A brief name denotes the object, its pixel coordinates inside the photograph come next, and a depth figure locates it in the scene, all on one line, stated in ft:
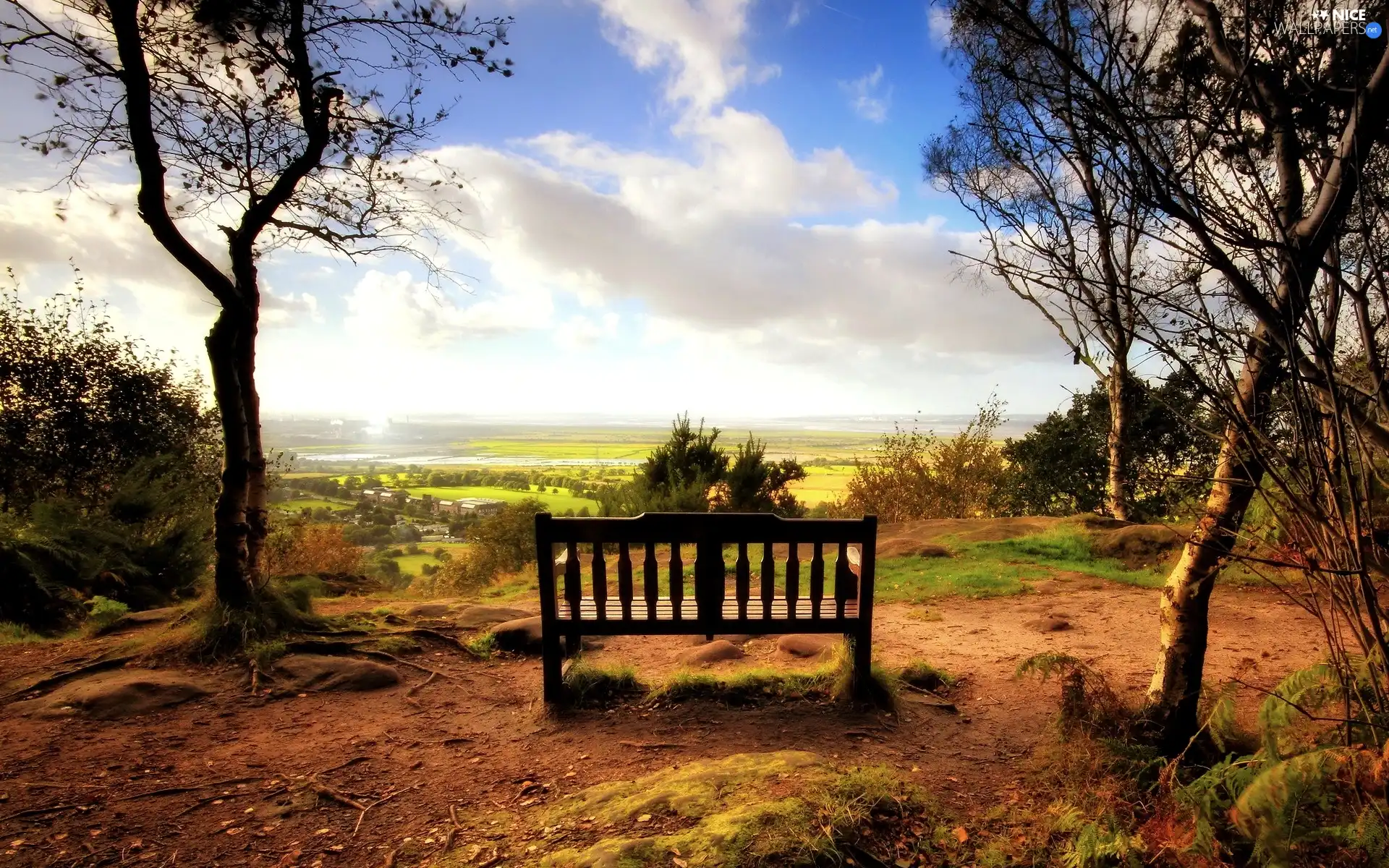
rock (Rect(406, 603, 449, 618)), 23.53
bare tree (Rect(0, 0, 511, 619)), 16.62
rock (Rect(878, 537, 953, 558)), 37.37
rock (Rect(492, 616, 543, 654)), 19.74
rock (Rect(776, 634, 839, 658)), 18.88
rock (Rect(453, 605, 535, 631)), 22.29
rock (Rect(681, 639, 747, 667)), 18.57
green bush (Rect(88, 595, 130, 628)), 22.88
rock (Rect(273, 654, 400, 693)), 15.88
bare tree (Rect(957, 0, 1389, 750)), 6.55
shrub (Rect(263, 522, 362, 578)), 50.78
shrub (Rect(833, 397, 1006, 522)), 72.43
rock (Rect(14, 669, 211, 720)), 13.42
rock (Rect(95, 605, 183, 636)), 20.67
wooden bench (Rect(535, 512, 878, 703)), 14.03
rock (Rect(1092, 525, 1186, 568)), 32.99
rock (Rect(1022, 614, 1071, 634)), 21.57
